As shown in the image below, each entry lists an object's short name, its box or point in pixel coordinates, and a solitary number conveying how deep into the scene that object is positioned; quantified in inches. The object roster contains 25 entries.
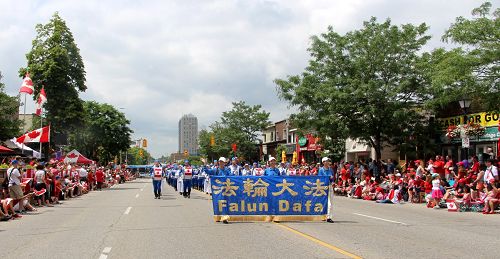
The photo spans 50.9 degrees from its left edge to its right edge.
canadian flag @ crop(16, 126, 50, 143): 1250.9
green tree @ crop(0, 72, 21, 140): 1636.3
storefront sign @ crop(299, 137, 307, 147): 2316.1
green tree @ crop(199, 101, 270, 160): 3129.9
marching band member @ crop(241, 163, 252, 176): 854.6
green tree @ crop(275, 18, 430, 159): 1206.9
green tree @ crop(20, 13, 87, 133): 1612.9
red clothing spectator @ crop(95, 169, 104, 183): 1607.4
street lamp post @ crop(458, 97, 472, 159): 1005.8
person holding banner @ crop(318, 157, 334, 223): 561.9
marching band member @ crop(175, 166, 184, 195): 1118.0
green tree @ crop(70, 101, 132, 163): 2395.4
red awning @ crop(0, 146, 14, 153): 1073.3
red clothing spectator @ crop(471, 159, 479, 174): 864.9
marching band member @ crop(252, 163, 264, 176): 832.4
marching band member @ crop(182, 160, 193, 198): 1039.6
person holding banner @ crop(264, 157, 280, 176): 597.3
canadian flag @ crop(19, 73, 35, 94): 1178.0
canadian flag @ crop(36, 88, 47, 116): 1298.0
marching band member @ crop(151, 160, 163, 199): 975.6
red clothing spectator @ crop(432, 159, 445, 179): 966.4
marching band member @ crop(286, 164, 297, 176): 1011.6
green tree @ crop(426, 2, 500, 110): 829.8
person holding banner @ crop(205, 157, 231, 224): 658.2
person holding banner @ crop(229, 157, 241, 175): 693.0
